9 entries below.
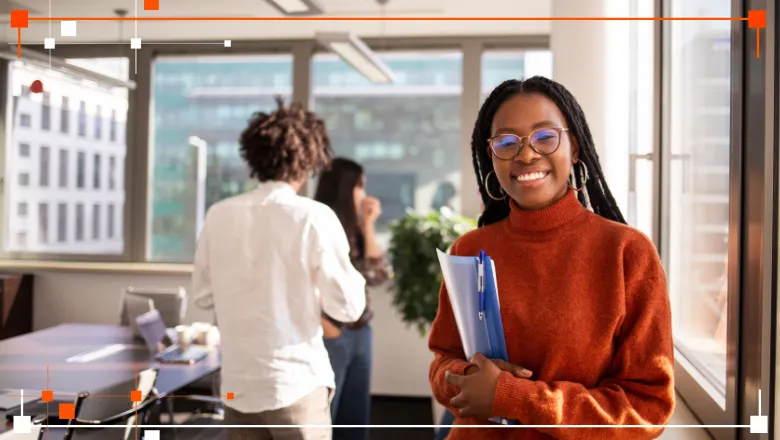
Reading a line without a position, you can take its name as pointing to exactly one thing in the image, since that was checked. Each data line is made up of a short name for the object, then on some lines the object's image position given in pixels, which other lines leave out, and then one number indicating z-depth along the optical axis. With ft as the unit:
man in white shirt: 4.85
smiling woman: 2.64
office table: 4.69
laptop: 7.93
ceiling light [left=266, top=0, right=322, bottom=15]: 4.75
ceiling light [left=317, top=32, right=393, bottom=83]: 9.03
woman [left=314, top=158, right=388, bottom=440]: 7.10
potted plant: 10.75
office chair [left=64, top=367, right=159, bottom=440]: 4.79
